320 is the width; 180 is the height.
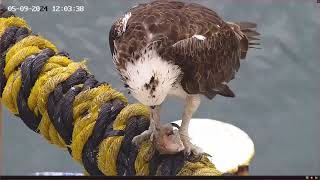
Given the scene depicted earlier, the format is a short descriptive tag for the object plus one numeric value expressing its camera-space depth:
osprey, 3.01
